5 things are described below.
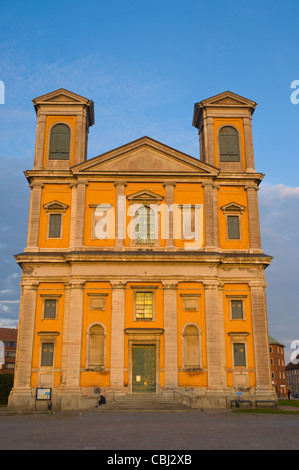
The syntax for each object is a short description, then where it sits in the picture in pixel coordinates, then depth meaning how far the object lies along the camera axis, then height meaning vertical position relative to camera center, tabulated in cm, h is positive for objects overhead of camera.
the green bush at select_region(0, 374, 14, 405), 3966 -49
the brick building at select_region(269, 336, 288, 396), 10519 +330
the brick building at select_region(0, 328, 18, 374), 9249 +685
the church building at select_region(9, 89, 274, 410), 3031 +663
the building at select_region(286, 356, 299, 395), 12755 +129
